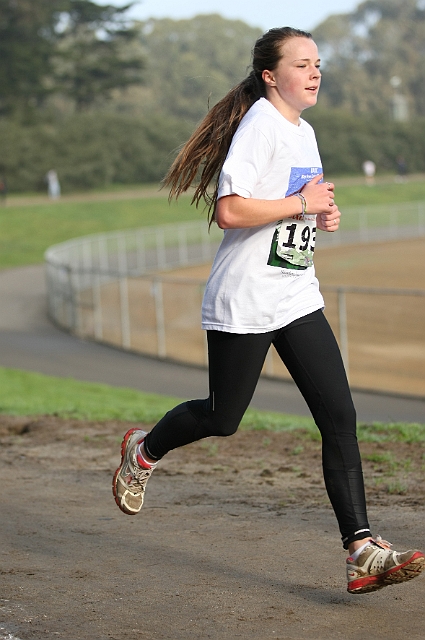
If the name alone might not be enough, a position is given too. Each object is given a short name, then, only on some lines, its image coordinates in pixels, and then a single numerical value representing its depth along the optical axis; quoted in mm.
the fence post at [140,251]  34125
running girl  3781
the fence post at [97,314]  20641
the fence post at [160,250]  35188
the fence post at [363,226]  44303
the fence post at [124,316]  19609
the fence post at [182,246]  36281
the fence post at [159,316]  18156
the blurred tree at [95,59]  73312
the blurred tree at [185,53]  104000
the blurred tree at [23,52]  66875
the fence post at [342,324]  14695
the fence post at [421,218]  47497
